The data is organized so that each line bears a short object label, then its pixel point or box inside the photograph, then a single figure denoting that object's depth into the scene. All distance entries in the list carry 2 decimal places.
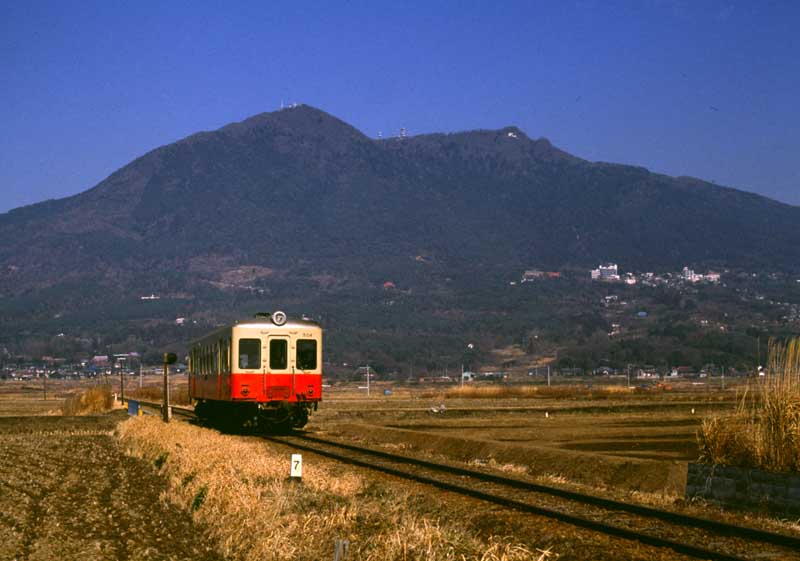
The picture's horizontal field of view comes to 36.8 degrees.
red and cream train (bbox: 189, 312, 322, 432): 31.52
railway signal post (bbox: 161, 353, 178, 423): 33.62
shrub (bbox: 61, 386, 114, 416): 57.52
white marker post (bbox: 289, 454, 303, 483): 16.59
